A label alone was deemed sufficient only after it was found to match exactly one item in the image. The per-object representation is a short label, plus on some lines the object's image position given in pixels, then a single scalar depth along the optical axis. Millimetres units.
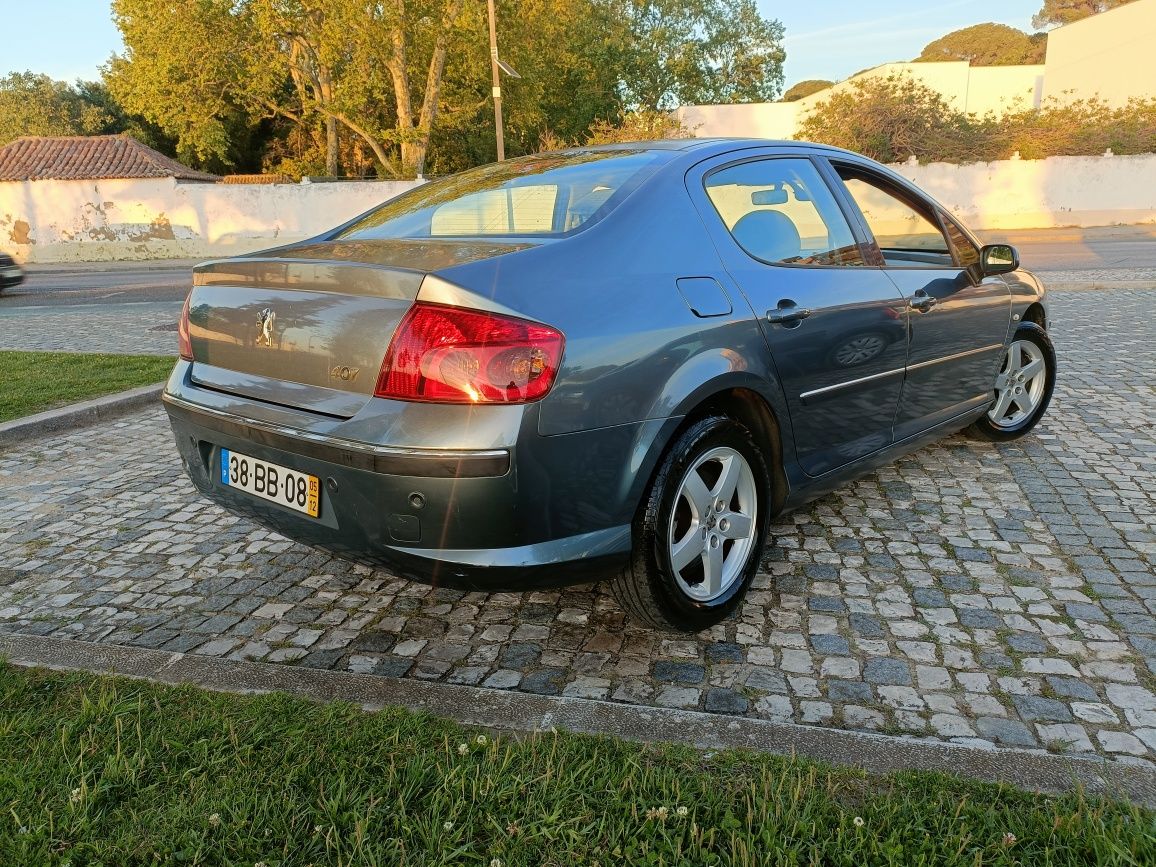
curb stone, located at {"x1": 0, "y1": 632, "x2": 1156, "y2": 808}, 2109
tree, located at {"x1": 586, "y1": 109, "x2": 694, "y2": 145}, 31797
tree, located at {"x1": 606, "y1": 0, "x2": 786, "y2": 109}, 50562
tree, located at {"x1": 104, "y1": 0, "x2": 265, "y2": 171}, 33156
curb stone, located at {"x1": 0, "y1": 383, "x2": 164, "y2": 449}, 5645
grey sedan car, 2346
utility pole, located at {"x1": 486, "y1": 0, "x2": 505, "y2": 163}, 25328
